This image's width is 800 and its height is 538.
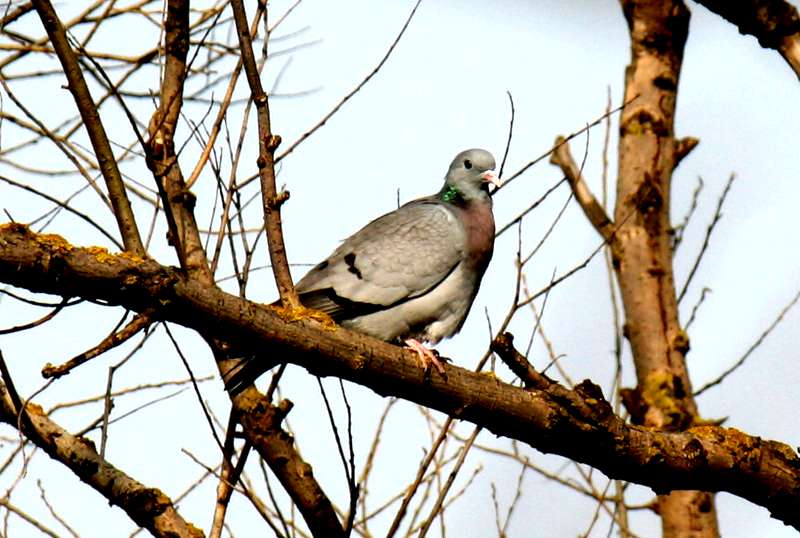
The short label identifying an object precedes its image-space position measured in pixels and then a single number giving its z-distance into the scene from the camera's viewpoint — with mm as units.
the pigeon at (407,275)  9859
